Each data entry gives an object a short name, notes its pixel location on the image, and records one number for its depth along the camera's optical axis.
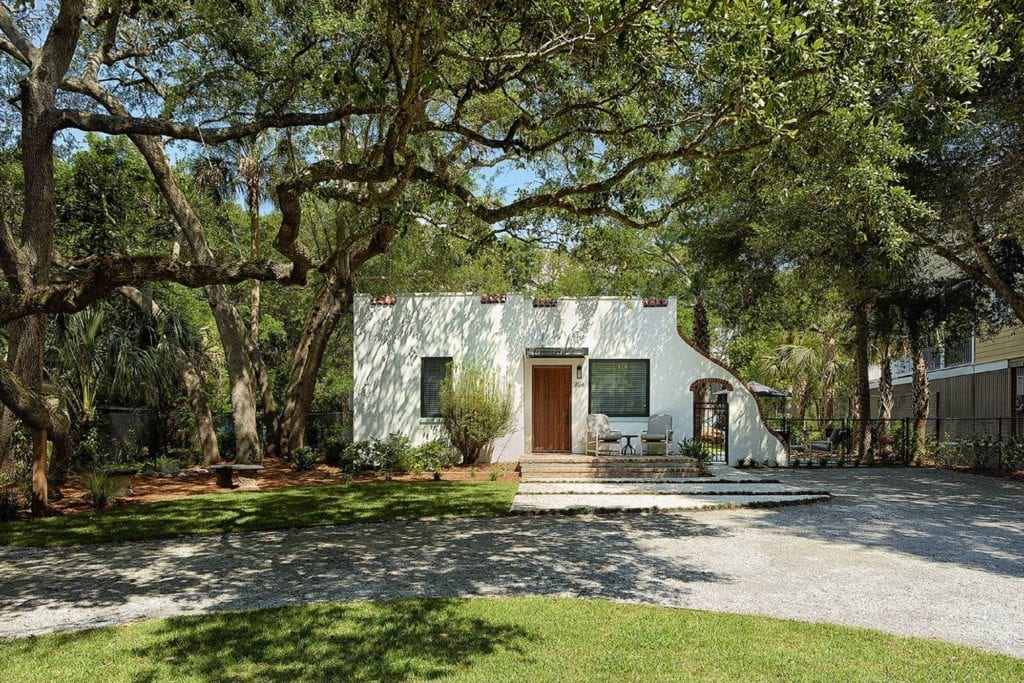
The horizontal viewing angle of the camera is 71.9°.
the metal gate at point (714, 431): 16.17
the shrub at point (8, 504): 9.58
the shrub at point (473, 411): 15.03
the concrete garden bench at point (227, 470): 12.90
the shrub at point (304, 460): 15.31
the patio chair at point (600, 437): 15.49
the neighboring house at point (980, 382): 19.78
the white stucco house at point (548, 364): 16.14
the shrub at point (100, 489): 10.62
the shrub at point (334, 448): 16.05
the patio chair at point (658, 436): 15.25
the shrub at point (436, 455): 14.69
